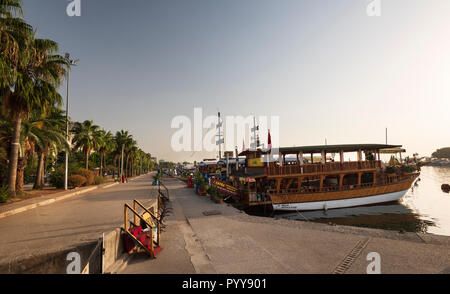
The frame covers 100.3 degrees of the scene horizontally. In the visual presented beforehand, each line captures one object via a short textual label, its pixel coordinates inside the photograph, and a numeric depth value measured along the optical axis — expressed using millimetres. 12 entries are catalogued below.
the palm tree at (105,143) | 34597
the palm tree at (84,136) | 31281
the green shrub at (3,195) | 12579
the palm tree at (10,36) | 9172
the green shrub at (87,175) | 25458
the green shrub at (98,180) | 28114
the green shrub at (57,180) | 21806
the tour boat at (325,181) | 17078
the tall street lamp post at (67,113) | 20028
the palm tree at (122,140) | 47550
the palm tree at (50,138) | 18578
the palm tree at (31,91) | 13453
